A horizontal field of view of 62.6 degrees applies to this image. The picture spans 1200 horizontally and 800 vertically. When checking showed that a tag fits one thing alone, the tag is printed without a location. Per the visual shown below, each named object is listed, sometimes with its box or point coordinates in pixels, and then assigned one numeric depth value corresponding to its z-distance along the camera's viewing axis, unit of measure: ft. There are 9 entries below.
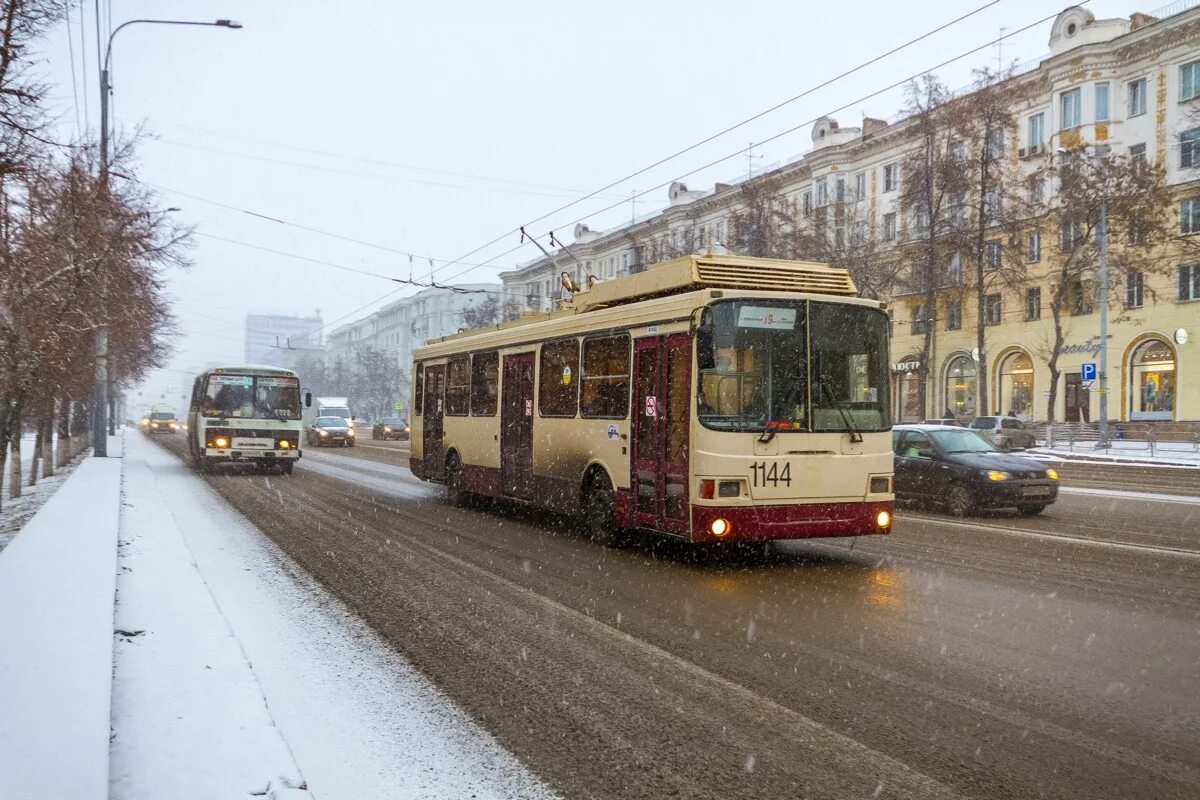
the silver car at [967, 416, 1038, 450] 126.82
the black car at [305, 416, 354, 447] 147.33
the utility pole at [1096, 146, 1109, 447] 121.90
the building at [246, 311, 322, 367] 536.50
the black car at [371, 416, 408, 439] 197.16
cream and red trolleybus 31.19
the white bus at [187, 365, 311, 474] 77.05
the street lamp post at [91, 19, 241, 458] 81.51
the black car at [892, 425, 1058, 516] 50.60
